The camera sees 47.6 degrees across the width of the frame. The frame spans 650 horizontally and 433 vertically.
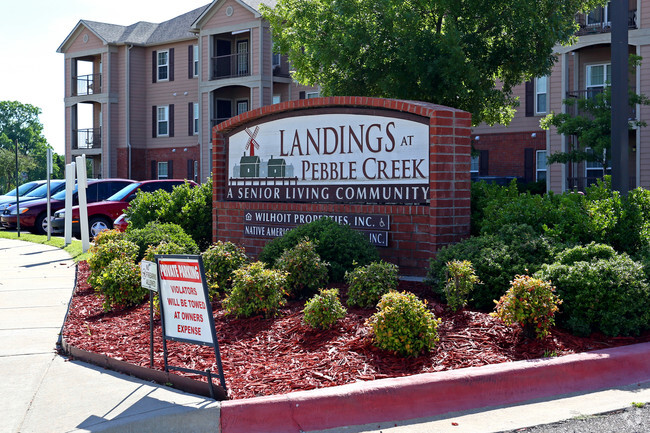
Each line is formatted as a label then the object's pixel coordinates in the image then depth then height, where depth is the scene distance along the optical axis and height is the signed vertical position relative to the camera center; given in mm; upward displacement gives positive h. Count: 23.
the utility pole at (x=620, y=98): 9383 +1112
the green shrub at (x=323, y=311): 6820 -1173
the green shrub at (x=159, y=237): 11184 -812
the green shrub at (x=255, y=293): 7535 -1116
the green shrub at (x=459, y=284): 7355 -991
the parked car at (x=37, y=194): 24594 -301
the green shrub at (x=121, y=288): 8797 -1232
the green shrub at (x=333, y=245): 8984 -757
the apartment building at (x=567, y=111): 23172 +2571
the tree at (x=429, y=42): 16172 +3222
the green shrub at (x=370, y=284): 7613 -1034
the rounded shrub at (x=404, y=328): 6156 -1201
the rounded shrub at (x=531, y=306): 6414 -1061
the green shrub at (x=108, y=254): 10398 -987
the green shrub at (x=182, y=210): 13344 -458
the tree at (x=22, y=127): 107188 +8602
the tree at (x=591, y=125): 19984 +1671
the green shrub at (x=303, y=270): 8375 -967
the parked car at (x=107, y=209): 20094 -666
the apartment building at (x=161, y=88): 36219 +5134
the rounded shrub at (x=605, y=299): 6748 -1051
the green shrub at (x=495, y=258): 7727 -791
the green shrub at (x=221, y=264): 9074 -993
